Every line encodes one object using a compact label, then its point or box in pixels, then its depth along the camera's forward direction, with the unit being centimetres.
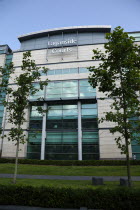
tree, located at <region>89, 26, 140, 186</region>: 889
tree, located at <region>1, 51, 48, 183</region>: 1237
